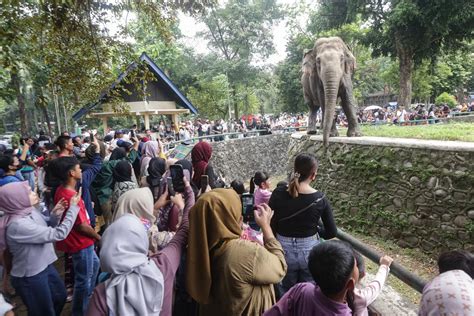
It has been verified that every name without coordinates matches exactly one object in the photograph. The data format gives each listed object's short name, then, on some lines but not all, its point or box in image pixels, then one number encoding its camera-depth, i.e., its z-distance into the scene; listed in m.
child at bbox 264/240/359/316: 1.50
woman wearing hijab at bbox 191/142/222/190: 3.67
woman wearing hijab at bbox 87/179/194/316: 1.65
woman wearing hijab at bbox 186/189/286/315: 1.74
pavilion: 13.79
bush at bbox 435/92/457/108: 27.28
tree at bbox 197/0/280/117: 23.20
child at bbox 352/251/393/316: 1.93
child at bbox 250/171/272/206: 3.90
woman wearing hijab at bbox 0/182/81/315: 2.50
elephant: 7.50
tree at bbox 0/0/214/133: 4.66
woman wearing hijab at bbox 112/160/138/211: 3.83
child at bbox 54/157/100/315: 3.01
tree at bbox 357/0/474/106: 14.42
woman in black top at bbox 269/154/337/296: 2.55
